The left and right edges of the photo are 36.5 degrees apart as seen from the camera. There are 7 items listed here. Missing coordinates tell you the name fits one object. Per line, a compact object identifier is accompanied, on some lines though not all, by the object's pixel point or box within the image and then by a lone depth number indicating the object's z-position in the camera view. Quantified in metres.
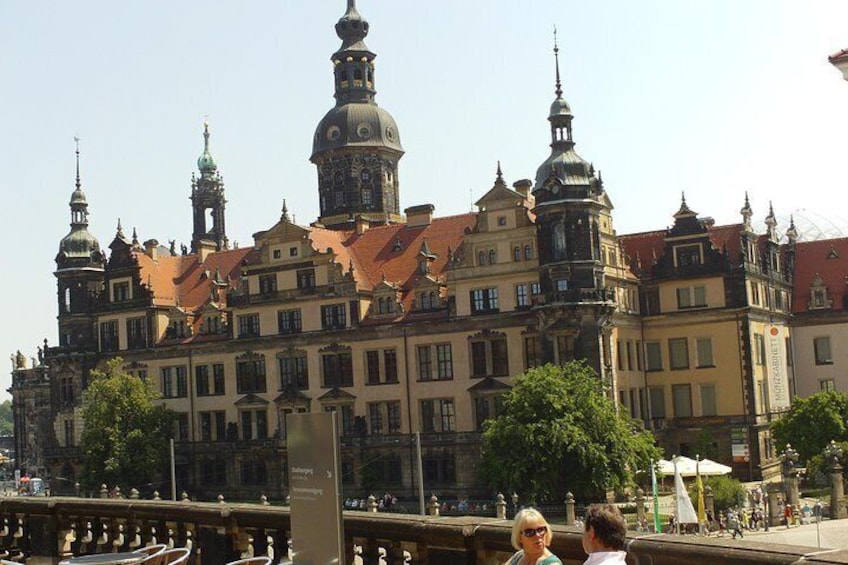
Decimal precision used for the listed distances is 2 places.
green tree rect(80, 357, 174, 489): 73.06
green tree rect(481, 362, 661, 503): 55.16
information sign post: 12.77
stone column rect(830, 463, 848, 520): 53.16
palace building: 66.31
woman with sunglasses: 9.23
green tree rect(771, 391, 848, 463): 63.84
